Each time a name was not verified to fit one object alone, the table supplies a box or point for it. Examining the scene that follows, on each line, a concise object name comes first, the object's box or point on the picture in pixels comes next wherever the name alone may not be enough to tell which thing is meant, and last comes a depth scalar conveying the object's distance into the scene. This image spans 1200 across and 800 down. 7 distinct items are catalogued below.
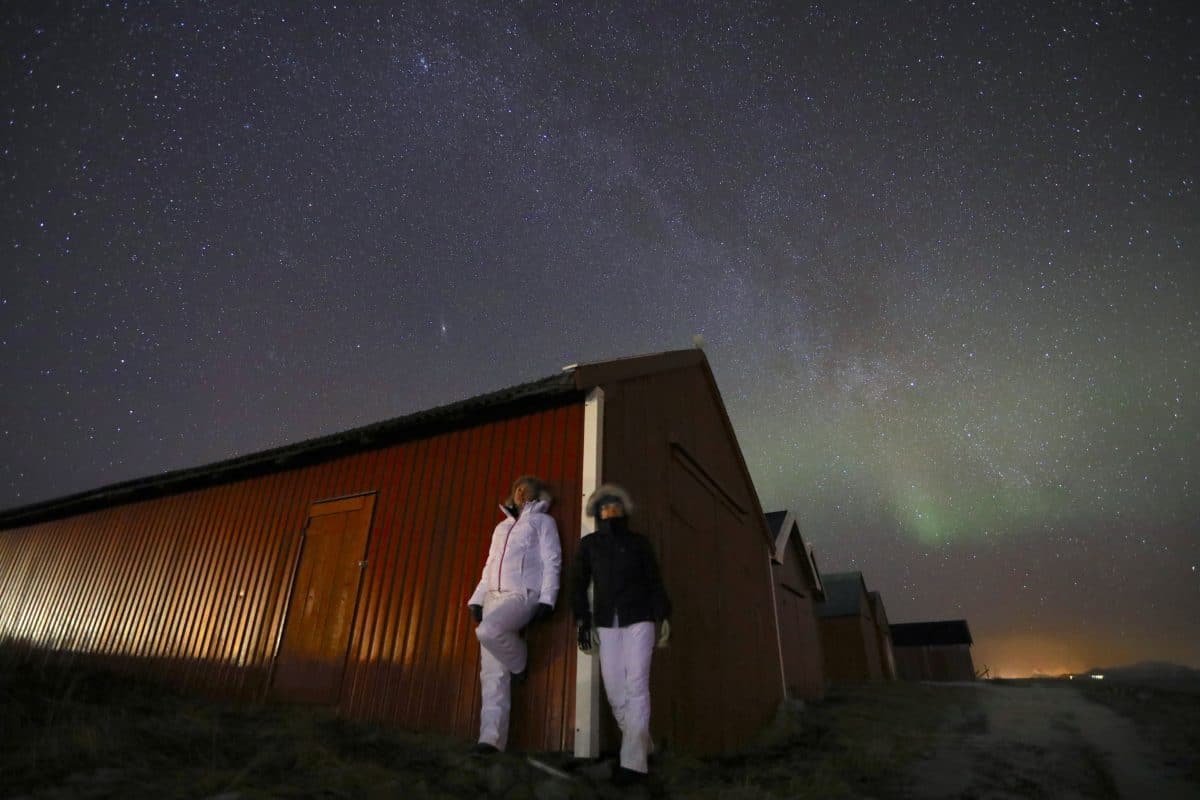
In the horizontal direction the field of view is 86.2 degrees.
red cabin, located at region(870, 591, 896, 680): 32.09
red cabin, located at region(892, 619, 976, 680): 40.41
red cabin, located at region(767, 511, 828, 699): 15.84
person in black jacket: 5.12
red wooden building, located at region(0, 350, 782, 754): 7.01
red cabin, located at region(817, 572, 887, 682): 27.22
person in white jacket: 5.62
